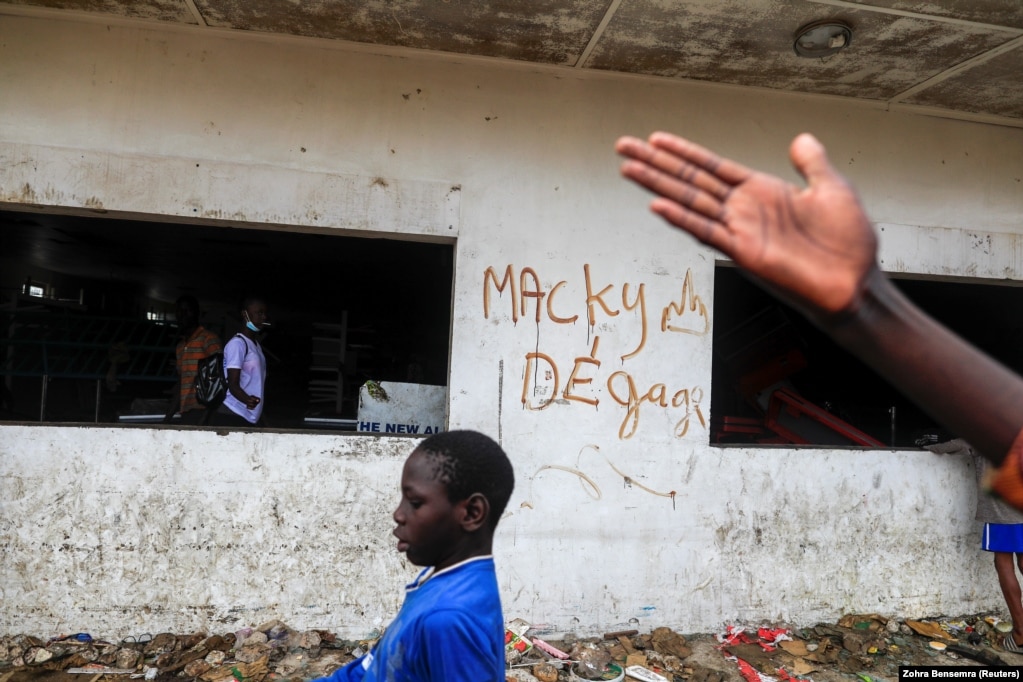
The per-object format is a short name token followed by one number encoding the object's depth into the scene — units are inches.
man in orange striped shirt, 182.5
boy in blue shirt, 55.6
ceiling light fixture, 150.7
